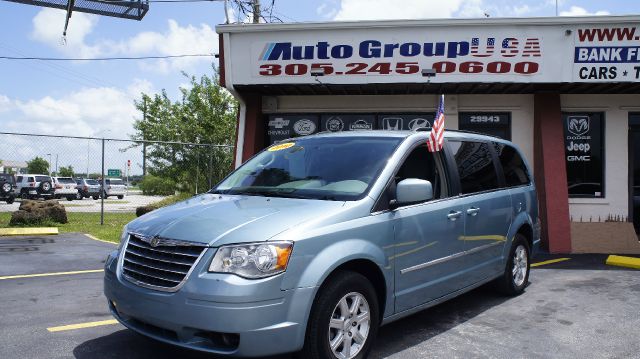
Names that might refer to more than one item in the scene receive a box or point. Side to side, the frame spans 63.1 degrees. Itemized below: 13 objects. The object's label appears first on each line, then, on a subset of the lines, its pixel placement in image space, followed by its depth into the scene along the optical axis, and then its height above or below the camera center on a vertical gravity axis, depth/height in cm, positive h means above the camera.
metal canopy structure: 1126 +399
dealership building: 976 +195
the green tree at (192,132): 1659 +273
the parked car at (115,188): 3865 -9
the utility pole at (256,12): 2041 +681
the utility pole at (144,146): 1920 +145
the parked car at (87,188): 3719 -3
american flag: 466 +43
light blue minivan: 315 -44
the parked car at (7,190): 2783 -9
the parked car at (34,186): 3111 +14
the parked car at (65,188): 3391 +0
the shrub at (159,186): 1985 +5
